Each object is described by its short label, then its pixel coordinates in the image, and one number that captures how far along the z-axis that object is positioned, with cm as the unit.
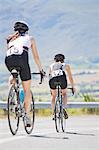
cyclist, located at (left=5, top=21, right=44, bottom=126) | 1156
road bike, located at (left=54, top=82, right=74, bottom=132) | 1394
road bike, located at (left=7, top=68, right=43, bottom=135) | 1223
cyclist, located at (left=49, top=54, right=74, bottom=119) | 1380
